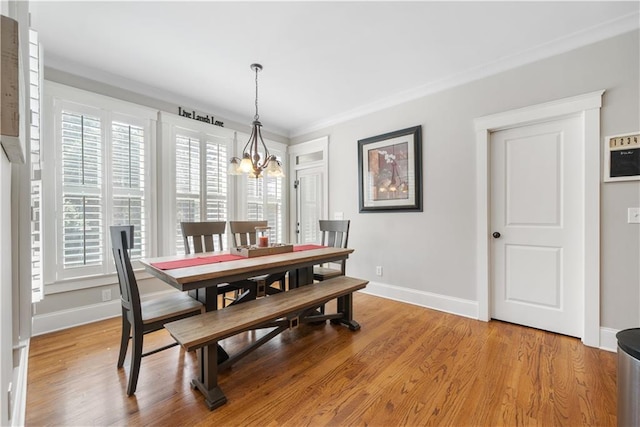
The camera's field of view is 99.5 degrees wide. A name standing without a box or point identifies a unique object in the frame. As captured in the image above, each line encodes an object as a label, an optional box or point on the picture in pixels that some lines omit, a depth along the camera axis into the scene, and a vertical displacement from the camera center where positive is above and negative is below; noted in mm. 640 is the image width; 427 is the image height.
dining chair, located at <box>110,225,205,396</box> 1680 -674
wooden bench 1601 -712
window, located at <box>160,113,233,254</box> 3416 +537
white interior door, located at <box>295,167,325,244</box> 4527 +171
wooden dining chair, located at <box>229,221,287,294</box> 2838 -276
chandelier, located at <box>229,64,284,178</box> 2484 +446
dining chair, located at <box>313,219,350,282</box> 3064 -315
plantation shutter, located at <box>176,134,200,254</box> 3484 +421
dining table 1738 -407
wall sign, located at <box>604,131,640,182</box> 2125 +433
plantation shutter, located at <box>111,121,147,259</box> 2992 +385
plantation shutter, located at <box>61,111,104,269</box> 2686 +241
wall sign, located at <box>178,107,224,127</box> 3565 +1326
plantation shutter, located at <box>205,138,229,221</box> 3793 +471
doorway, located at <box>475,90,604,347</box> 2258 +268
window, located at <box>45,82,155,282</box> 2662 +391
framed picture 3352 +545
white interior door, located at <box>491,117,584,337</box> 2438 -136
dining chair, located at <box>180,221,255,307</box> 2580 -263
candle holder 2691 -255
